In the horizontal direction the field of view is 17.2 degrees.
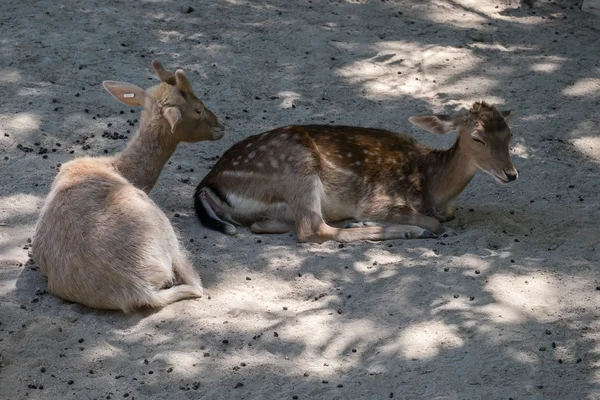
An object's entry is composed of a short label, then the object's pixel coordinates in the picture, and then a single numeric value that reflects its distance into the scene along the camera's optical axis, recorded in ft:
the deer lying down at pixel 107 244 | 39.16
